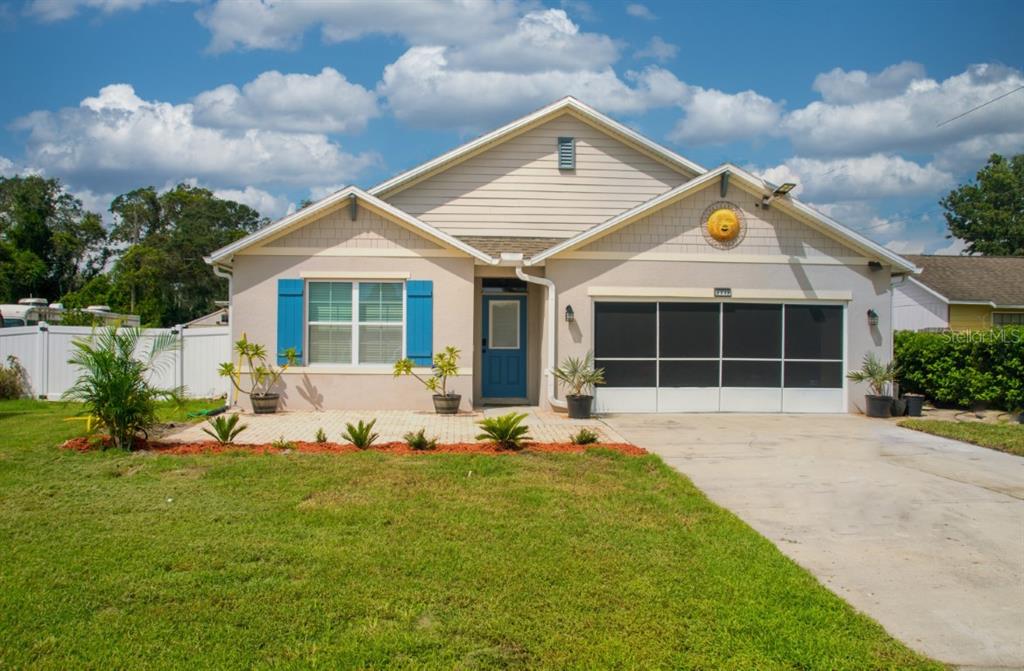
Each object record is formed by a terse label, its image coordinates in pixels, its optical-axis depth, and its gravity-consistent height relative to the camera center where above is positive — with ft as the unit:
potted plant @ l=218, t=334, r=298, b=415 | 44.19 -1.72
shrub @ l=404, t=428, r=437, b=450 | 31.55 -4.07
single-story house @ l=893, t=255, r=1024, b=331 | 82.12 +5.88
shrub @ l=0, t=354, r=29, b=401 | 54.44 -2.86
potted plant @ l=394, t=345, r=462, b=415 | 44.45 -1.88
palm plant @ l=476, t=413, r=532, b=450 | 31.81 -3.55
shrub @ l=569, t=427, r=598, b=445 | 33.55 -4.06
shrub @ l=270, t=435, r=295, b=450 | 31.94 -4.29
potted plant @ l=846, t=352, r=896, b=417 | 46.14 -2.03
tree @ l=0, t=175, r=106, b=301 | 138.82 +21.13
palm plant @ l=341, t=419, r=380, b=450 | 31.83 -3.89
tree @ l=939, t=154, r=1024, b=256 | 152.46 +29.47
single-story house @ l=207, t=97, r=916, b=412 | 45.68 +3.07
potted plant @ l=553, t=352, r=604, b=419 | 43.70 -1.94
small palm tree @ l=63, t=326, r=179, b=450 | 30.68 -1.88
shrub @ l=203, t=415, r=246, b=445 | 32.37 -3.71
